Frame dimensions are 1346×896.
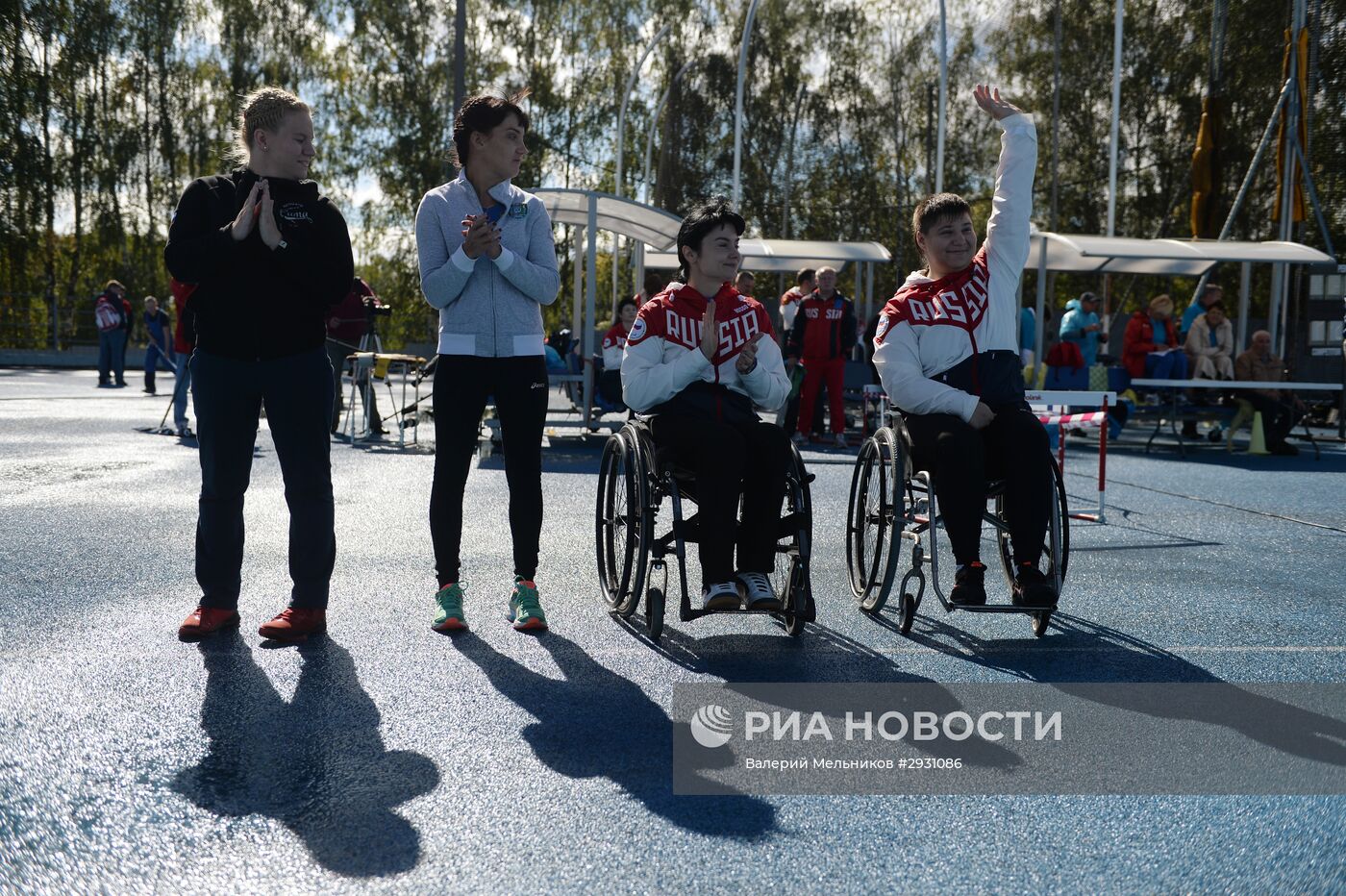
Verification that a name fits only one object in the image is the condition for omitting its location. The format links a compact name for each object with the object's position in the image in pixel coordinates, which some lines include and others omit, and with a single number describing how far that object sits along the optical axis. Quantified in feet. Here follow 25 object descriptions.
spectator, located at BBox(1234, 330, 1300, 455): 45.52
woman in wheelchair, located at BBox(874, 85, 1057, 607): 14.92
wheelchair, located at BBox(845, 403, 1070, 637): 15.16
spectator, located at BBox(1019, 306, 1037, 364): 56.08
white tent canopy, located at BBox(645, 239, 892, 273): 67.05
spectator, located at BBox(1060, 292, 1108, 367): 51.96
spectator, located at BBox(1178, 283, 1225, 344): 50.80
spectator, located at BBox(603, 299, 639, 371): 39.55
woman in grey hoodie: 15.24
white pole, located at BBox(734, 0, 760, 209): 78.99
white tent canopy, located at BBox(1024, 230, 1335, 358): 58.75
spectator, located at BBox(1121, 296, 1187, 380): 47.57
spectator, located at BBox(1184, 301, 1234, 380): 49.16
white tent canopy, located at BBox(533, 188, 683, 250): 44.60
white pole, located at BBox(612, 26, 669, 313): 108.76
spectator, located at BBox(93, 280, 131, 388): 77.46
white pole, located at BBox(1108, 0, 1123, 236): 79.30
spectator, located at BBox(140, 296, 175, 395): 71.60
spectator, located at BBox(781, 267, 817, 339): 46.70
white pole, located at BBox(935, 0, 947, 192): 83.05
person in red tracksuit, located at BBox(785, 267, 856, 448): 45.14
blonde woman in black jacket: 14.02
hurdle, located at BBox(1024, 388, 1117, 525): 22.21
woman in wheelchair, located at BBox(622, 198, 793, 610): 14.46
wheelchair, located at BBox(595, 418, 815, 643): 14.52
